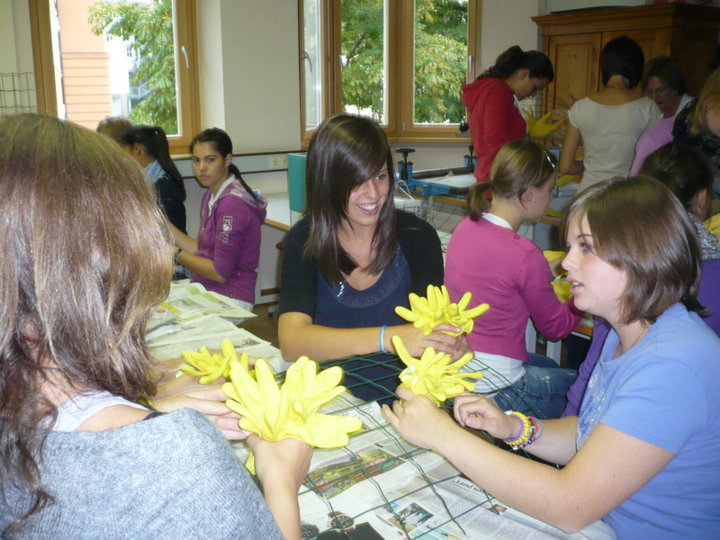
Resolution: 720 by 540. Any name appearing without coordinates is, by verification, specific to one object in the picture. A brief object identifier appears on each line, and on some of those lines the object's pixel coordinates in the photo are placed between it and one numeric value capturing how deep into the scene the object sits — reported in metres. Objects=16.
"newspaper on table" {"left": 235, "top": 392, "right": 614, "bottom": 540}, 0.97
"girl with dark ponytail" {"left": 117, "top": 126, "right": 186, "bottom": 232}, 3.05
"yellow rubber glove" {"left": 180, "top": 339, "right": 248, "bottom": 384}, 1.14
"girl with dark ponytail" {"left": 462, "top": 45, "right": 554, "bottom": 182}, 3.20
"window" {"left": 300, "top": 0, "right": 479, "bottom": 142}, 5.01
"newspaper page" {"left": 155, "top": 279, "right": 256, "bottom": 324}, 2.08
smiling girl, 1.54
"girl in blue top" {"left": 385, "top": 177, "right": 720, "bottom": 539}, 0.96
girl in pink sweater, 1.81
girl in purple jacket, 2.61
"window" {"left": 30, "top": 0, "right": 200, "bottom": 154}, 3.98
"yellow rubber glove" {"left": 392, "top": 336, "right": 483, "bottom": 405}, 1.05
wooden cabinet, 4.07
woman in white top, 3.01
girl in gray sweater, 0.57
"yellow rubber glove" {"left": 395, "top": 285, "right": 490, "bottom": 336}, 1.26
